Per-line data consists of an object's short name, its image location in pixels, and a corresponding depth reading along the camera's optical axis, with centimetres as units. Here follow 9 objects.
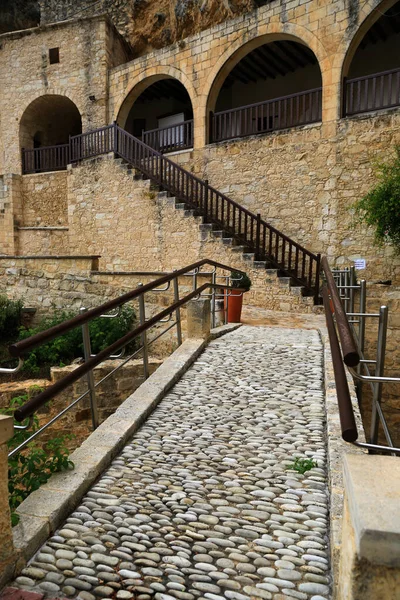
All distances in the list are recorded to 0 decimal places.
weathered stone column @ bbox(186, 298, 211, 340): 616
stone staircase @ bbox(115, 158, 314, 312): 977
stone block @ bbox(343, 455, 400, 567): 118
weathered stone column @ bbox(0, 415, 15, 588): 184
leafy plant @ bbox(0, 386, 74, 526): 257
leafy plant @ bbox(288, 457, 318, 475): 283
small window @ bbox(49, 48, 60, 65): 1705
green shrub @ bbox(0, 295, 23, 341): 1068
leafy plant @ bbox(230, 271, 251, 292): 793
